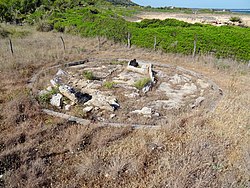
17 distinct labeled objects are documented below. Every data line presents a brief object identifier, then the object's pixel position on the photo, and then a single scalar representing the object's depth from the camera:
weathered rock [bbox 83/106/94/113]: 6.95
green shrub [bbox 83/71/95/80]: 9.79
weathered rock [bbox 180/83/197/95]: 8.80
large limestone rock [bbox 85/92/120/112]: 7.12
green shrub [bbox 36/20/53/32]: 20.77
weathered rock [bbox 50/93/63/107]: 7.20
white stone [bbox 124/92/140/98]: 8.20
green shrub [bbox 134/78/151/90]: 8.88
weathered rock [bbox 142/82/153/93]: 8.67
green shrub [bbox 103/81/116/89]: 8.96
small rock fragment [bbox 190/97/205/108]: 7.47
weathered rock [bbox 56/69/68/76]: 10.33
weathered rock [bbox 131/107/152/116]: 6.86
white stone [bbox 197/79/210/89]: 9.31
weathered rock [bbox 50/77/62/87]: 8.76
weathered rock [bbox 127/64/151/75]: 10.91
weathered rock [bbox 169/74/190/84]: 9.84
